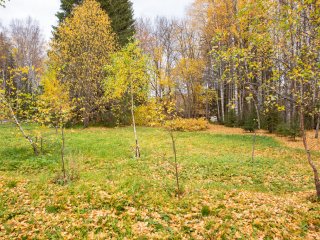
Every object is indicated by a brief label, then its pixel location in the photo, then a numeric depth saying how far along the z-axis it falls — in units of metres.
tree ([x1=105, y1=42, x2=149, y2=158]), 10.52
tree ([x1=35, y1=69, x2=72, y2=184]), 7.75
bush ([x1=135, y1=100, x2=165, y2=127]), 22.48
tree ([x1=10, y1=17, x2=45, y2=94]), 34.76
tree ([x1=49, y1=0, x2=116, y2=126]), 19.17
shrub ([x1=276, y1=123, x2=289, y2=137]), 15.57
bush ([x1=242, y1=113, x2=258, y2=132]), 18.17
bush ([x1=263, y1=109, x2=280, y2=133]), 17.72
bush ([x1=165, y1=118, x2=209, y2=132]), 19.68
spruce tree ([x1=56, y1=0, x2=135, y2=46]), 22.61
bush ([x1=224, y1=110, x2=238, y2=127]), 21.75
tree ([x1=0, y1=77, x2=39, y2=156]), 8.92
